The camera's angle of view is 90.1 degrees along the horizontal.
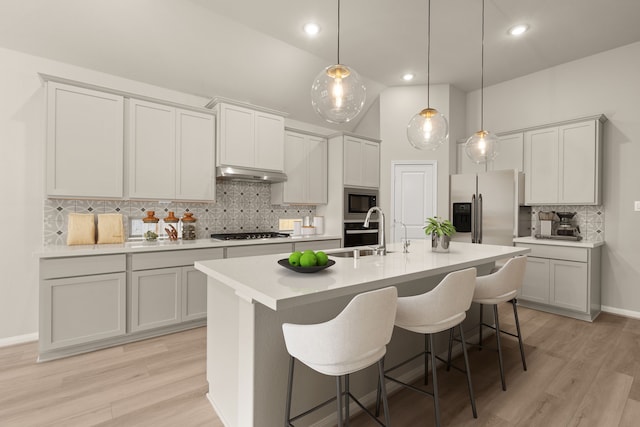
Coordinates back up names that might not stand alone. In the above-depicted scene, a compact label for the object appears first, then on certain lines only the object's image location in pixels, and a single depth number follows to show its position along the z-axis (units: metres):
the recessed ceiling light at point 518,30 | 3.56
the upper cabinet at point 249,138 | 3.74
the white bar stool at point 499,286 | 2.24
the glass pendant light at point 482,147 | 3.07
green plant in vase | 2.64
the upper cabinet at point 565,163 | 3.84
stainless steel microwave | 4.76
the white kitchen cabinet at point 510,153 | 4.40
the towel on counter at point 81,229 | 3.03
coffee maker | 4.07
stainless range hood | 3.71
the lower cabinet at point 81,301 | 2.58
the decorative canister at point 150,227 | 3.42
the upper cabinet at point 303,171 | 4.45
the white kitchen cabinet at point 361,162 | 4.79
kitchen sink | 2.57
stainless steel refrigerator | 4.29
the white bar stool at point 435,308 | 1.68
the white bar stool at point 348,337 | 1.29
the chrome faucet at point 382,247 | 2.44
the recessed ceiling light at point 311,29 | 3.51
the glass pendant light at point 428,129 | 2.78
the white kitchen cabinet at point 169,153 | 3.22
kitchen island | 1.51
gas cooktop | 3.80
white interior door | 5.10
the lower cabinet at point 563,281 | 3.63
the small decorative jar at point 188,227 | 3.64
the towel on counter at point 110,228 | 3.17
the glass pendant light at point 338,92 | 2.08
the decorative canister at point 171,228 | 3.59
